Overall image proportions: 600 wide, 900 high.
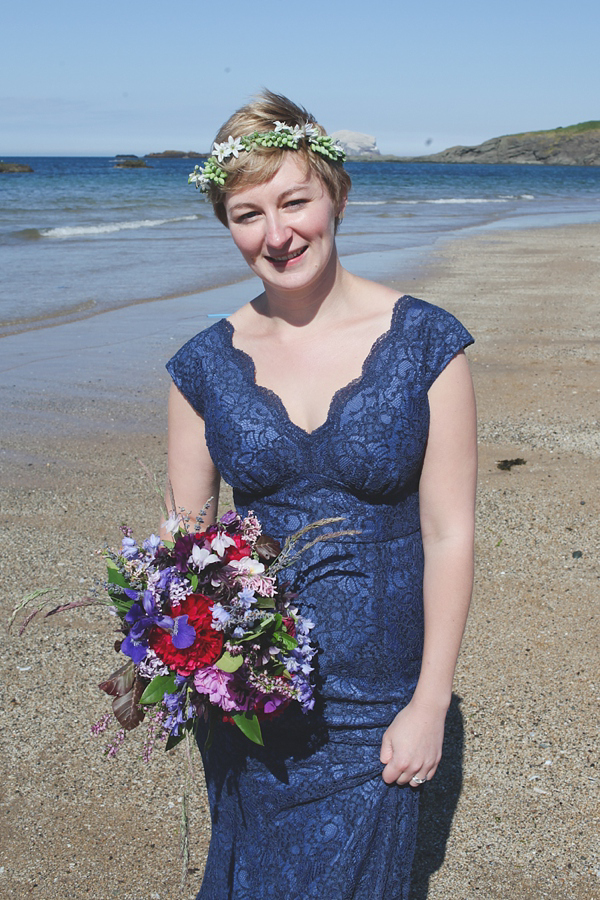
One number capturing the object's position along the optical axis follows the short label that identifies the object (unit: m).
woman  2.36
